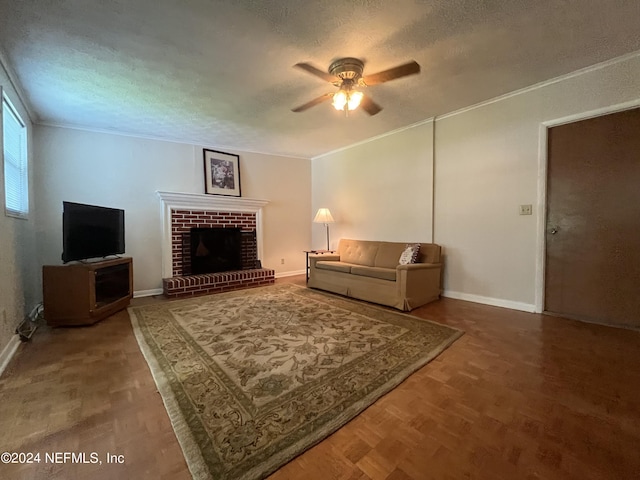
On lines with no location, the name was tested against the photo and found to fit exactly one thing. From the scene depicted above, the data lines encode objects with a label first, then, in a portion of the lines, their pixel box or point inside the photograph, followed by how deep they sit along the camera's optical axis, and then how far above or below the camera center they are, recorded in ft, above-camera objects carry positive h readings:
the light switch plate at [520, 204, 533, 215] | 10.44 +0.86
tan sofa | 10.93 -1.81
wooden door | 8.64 +0.39
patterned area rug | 4.27 -3.13
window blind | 8.81 +2.52
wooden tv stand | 9.31 -2.06
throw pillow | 12.38 -0.99
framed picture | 16.21 +3.56
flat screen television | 9.70 +0.05
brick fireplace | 14.23 -0.27
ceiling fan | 7.58 +4.39
